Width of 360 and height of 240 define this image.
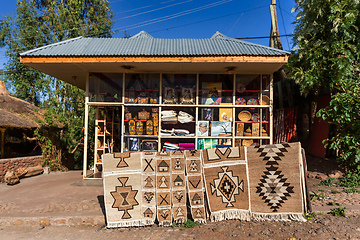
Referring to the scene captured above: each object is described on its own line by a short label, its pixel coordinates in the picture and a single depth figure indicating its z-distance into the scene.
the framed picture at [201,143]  6.71
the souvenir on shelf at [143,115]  6.86
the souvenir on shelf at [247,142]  6.70
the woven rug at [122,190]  4.07
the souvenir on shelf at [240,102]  6.84
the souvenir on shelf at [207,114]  6.80
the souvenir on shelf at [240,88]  6.86
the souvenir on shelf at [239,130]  6.74
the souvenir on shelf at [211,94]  6.88
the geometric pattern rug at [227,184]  4.13
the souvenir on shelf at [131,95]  6.93
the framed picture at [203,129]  6.74
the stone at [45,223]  4.33
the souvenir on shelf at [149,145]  6.73
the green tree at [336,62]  5.78
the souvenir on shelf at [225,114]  6.77
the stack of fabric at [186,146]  6.72
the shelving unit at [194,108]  6.73
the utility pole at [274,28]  11.84
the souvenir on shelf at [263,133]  6.73
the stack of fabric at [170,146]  6.72
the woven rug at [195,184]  4.18
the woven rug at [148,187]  4.11
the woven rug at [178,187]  4.14
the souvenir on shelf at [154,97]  6.92
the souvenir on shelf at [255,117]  6.78
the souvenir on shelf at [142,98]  6.93
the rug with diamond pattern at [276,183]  4.03
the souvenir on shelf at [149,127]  6.81
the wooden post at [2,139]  9.34
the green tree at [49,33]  16.78
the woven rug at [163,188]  4.12
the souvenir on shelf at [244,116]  6.79
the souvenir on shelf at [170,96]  6.89
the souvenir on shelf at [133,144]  6.79
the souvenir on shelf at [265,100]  6.77
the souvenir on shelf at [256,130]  6.73
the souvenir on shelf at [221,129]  6.73
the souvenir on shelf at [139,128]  6.82
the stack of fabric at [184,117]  6.83
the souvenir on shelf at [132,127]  6.83
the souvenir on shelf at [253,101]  6.83
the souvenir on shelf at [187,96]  6.88
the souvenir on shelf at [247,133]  6.74
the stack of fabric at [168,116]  6.83
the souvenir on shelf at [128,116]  6.88
